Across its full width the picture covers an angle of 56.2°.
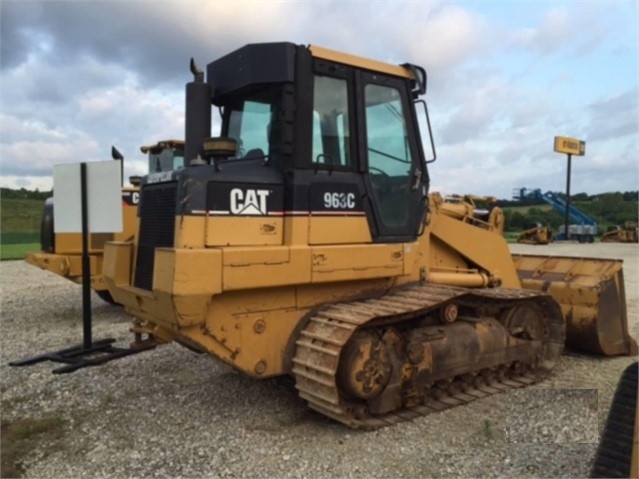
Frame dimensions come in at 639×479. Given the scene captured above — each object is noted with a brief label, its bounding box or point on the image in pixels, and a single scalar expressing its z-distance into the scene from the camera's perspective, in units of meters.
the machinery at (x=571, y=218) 37.20
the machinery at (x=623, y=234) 35.47
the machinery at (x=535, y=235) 32.78
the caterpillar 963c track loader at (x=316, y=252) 4.64
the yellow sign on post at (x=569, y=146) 37.78
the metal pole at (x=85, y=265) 5.31
